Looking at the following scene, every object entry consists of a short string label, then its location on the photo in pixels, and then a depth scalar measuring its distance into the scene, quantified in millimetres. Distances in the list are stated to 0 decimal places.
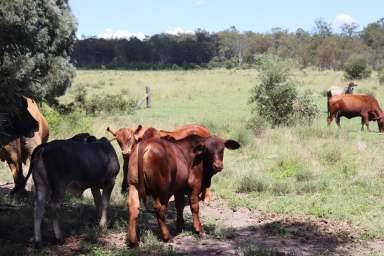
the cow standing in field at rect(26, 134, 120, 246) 6777
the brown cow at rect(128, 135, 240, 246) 6811
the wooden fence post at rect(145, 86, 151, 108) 27375
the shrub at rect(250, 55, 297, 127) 19109
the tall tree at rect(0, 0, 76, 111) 6154
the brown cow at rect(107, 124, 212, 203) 8977
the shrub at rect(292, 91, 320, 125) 19238
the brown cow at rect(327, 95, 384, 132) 19053
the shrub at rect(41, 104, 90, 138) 15250
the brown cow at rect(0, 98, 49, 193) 9117
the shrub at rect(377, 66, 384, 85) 36600
